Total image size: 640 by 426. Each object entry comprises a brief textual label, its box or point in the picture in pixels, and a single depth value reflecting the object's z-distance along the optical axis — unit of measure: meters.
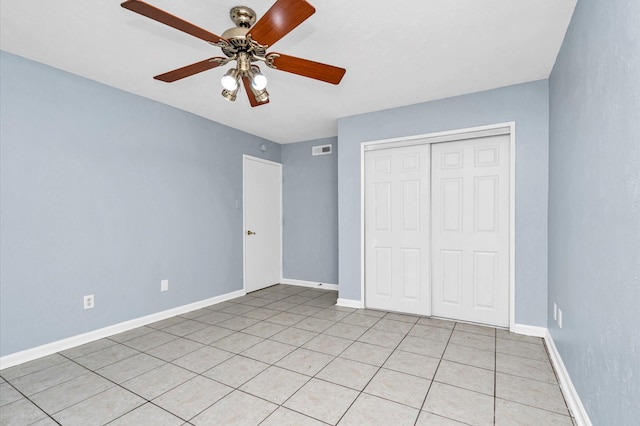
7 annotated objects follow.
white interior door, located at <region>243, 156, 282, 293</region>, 4.72
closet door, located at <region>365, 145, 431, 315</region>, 3.57
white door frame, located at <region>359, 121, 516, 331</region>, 3.04
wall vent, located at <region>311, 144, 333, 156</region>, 4.99
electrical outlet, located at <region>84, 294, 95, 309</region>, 2.82
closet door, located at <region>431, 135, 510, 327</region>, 3.18
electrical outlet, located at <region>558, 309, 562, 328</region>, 2.29
